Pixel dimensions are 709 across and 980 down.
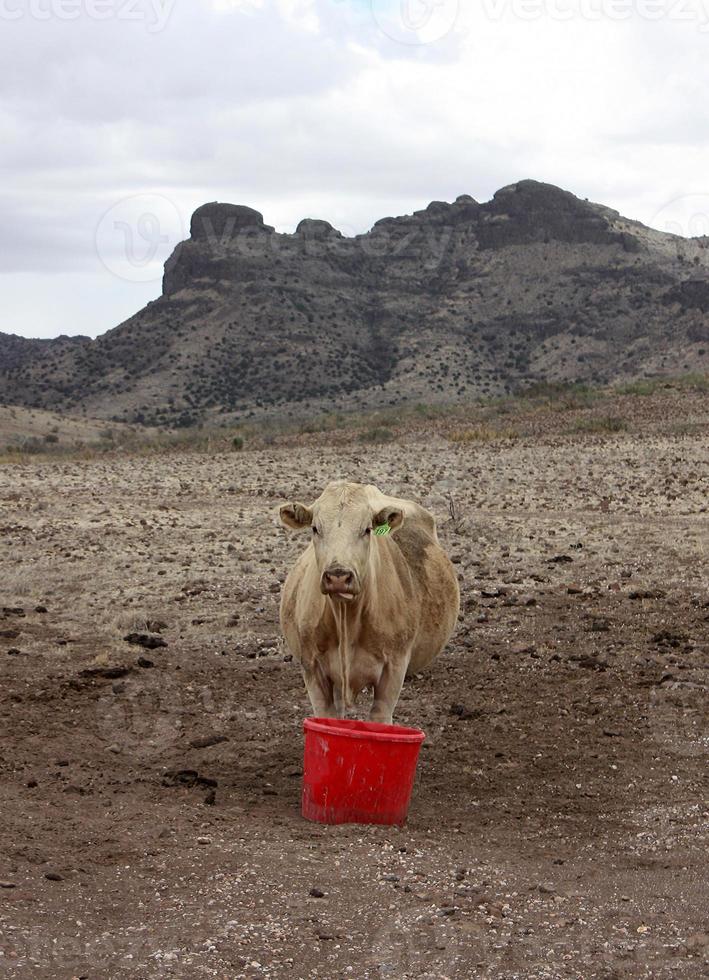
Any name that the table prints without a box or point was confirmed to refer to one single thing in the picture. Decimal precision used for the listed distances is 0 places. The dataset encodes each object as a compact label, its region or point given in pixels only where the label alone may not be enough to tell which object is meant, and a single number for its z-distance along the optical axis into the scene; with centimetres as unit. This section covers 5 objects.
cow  703
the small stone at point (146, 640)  1148
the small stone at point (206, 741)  868
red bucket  676
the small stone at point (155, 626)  1209
